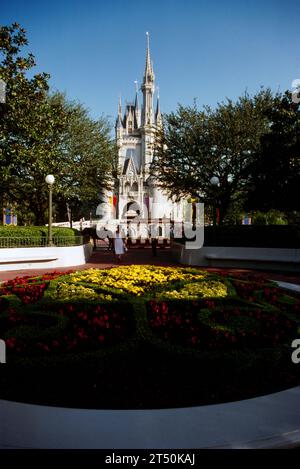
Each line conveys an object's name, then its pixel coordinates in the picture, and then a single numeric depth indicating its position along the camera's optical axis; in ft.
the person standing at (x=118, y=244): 55.16
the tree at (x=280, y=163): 50.72
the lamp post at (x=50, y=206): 50.82
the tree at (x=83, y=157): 83.41
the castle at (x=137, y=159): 310.86
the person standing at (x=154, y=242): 67.31
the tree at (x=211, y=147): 74.90
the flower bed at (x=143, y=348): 11.84
